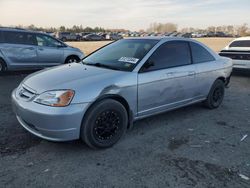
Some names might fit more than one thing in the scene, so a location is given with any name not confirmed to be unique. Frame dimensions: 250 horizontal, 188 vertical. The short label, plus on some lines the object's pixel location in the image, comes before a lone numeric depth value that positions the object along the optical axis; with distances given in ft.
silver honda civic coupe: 8.01
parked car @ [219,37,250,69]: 21.85
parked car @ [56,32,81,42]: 106.34
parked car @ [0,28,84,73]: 21.21
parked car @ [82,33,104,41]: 115.40
